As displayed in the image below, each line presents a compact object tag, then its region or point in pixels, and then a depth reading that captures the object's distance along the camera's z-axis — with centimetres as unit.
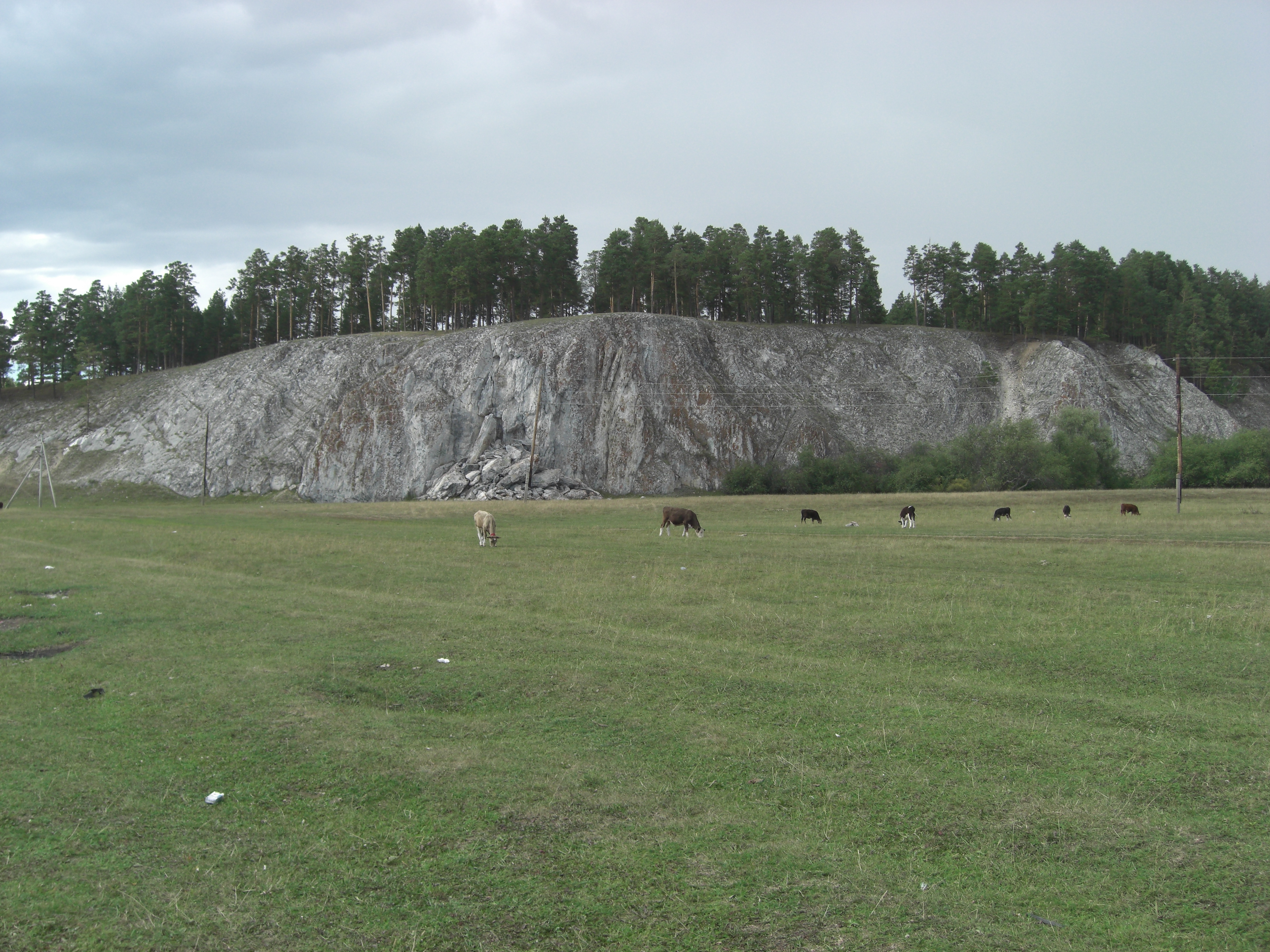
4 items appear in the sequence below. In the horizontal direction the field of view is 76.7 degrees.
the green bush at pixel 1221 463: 7575
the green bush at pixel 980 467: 7444
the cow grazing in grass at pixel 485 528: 3634
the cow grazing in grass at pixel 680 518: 4159
